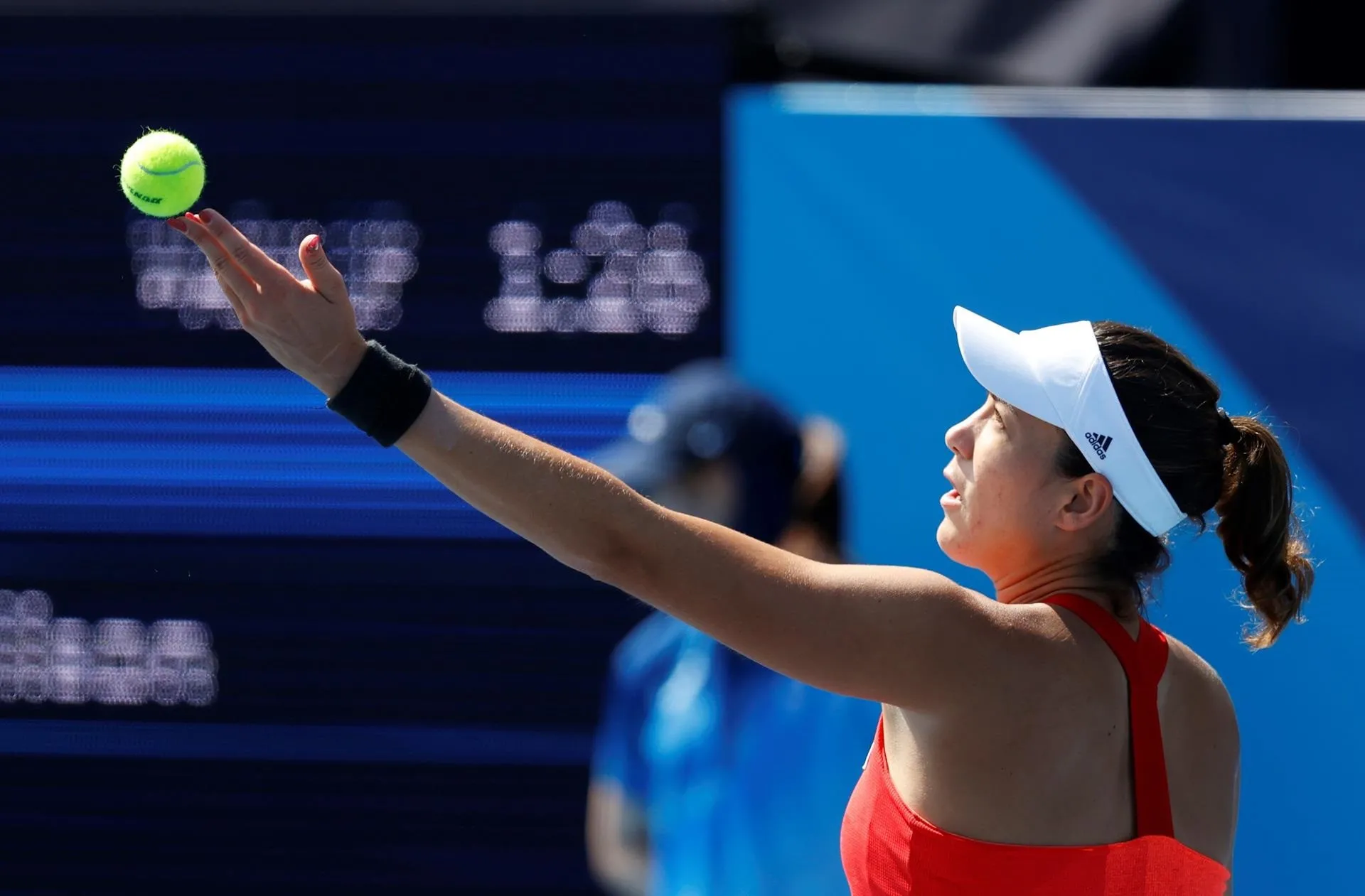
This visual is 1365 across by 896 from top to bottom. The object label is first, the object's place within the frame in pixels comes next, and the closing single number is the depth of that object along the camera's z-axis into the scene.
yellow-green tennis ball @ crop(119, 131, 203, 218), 10.95
